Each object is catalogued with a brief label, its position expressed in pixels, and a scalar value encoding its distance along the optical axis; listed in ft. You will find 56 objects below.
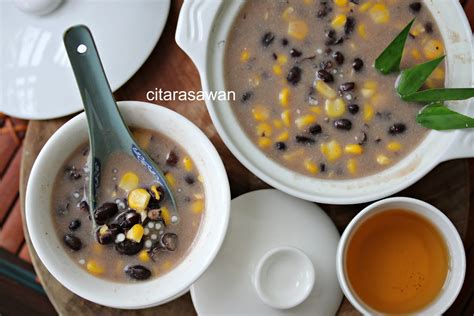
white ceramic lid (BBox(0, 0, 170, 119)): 1.63
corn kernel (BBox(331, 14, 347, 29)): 1.54
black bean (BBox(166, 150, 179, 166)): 1.50
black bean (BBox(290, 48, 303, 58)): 1.53
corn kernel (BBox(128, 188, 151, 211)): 1.46
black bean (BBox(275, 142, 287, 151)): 1.53
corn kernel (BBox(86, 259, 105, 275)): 1.48
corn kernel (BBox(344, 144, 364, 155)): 1.53
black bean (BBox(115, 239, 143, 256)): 1.46
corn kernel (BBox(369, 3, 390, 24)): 1.55
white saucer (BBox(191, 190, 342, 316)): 1.53
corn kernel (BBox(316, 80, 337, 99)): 1.53
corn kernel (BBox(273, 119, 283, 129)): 1.54
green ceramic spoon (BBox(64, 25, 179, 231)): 1.45
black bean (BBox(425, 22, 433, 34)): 1.55
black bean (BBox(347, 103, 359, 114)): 1.52
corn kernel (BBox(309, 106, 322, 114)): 1.53
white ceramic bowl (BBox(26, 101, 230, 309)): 1.43
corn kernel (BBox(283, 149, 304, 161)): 1.54
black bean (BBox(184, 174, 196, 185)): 1.50
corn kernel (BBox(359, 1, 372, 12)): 1.55
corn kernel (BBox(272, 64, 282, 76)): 1.54
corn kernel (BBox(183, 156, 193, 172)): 1.50
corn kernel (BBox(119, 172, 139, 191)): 1.48
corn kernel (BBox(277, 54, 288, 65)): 1.54
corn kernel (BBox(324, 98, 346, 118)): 1.53
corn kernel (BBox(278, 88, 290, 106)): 1.53
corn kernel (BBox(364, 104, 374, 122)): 1.53
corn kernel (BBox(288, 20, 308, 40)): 1.55
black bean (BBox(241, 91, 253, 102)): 1.54
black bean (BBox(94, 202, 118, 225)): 1.45
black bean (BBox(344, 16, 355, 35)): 1.54
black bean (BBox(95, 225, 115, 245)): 1.46
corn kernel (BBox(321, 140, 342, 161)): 1.53
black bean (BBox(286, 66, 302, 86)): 1.53
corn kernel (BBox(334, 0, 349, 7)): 1.55
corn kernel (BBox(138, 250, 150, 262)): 1.48
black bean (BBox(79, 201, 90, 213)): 1.48
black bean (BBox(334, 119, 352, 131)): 1.52
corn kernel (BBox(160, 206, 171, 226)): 1.48
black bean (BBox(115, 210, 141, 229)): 1.46
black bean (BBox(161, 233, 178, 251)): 1.48
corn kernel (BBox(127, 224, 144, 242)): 1.46
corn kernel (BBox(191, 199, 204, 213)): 1.50
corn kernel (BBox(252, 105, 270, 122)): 1.54
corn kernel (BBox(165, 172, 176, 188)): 1.49
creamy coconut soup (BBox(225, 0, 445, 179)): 1.53
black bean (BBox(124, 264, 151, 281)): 1.47
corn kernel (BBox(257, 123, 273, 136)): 1.54
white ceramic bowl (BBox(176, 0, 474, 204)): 1.49
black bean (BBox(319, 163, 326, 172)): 1.54
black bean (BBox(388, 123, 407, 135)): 1.53
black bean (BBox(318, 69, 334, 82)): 1.52
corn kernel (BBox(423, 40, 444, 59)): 1.55
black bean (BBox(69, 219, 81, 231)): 1.48
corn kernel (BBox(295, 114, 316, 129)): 1.53
